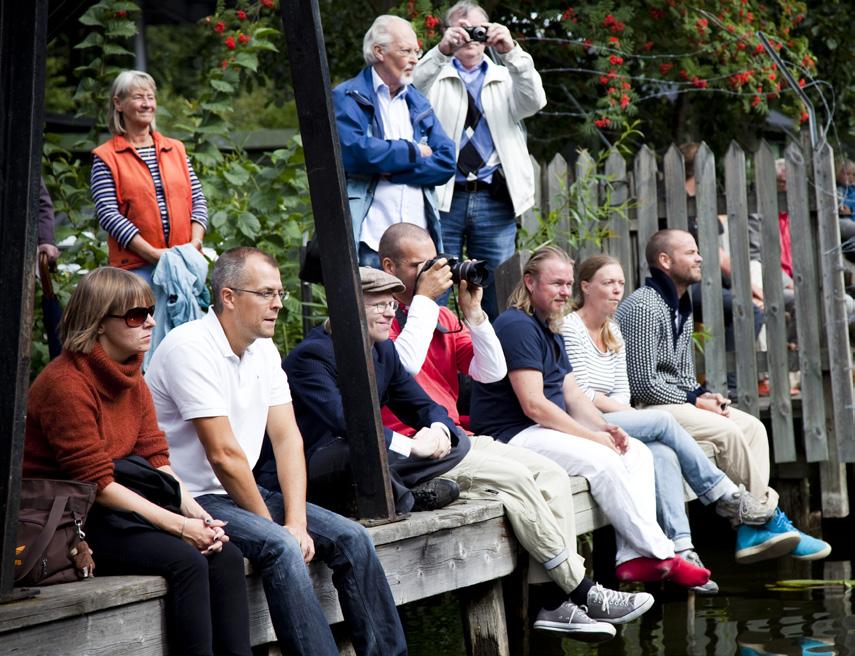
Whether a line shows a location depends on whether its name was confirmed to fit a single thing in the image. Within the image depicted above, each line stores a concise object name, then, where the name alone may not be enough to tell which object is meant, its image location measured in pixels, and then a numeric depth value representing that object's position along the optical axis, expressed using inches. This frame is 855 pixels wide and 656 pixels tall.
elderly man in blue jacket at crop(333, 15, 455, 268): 468.4
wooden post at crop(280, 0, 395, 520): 328.2
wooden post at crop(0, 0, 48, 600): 248.7
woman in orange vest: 448.4
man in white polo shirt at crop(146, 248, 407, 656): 294.4
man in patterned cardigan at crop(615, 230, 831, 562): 509.0
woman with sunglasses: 273.7
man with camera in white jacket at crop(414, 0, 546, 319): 507.2
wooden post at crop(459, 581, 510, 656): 392.2
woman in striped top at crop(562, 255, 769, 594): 466.6
